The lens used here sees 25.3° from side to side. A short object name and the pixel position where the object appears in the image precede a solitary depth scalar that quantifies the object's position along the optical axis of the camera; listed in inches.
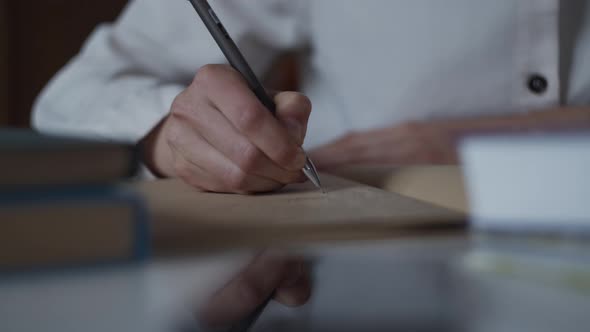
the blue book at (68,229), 19.6
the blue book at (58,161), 19.3
